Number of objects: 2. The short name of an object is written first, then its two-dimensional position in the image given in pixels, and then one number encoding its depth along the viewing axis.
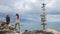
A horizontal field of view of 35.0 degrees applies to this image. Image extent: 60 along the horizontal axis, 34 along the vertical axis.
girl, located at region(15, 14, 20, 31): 12.08
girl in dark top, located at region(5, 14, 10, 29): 11.95
